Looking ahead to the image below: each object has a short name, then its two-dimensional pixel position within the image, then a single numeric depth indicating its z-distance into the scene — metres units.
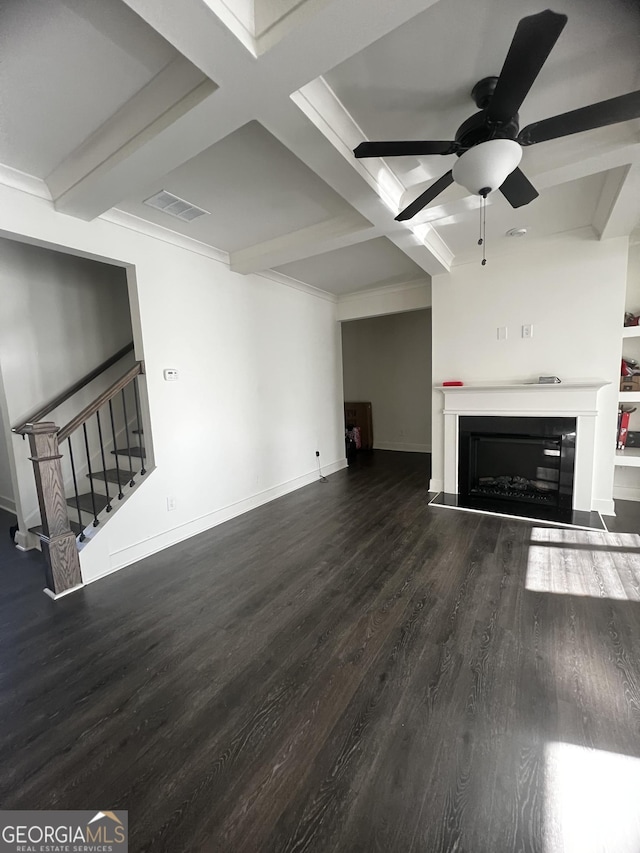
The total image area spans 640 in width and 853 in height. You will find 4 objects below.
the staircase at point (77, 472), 2.36
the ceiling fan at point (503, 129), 1.31
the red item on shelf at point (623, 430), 3.62
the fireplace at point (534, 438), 3.34
